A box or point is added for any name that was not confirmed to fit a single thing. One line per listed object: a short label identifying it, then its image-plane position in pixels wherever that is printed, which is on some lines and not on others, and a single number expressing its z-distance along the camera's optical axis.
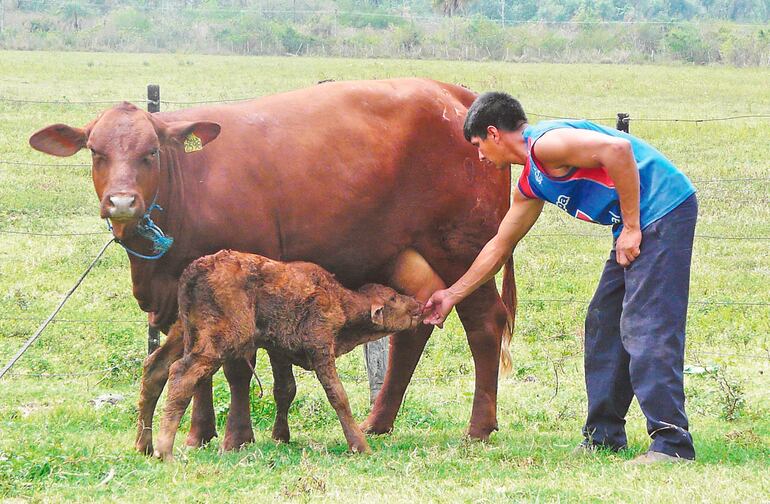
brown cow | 13.89
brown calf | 13.24
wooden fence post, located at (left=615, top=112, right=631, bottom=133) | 22.06
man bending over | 12.59
